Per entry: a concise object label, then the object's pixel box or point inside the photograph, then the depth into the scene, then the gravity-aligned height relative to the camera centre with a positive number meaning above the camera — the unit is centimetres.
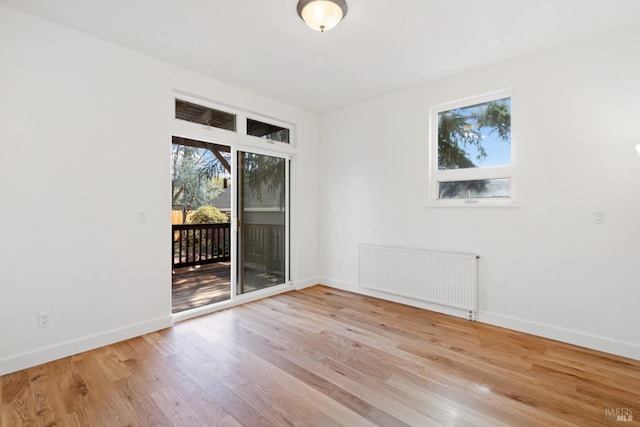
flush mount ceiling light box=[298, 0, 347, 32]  217 +153
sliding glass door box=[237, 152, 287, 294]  398 -9
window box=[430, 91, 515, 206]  323 +74
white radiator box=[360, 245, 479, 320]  332 -73
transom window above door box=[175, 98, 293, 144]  345 +123
